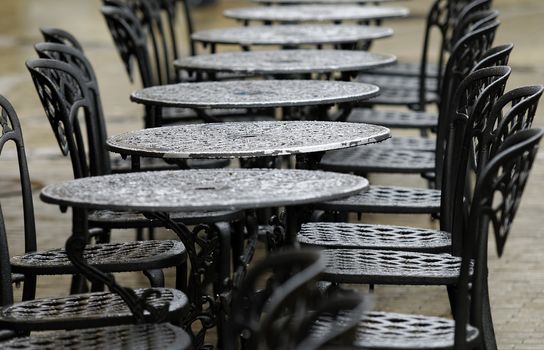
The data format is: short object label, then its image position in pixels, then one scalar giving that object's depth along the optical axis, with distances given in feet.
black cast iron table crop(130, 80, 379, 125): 23.37
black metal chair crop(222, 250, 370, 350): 12.97
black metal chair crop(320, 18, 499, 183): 26.55
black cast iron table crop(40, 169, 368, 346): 15.68
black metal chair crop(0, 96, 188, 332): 17.79
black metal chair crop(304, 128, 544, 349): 16.09
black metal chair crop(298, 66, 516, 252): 20.64
